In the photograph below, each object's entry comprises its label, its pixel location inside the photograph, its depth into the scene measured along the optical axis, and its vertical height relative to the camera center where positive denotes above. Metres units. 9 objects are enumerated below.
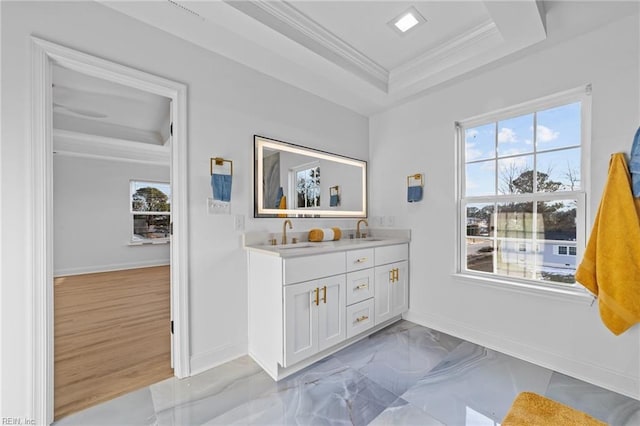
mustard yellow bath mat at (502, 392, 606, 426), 1.50 -1.18
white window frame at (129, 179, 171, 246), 5.91 -0.06
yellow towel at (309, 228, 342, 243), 2.68 -0.24
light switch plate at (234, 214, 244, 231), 2.25 -0.09
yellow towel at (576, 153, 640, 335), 1.68 -0.28
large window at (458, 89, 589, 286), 2.06 +0.17
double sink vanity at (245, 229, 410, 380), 1.94 -0.70
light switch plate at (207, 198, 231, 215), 2.11 +0.03
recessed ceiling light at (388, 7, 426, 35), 1.96 +1.43
